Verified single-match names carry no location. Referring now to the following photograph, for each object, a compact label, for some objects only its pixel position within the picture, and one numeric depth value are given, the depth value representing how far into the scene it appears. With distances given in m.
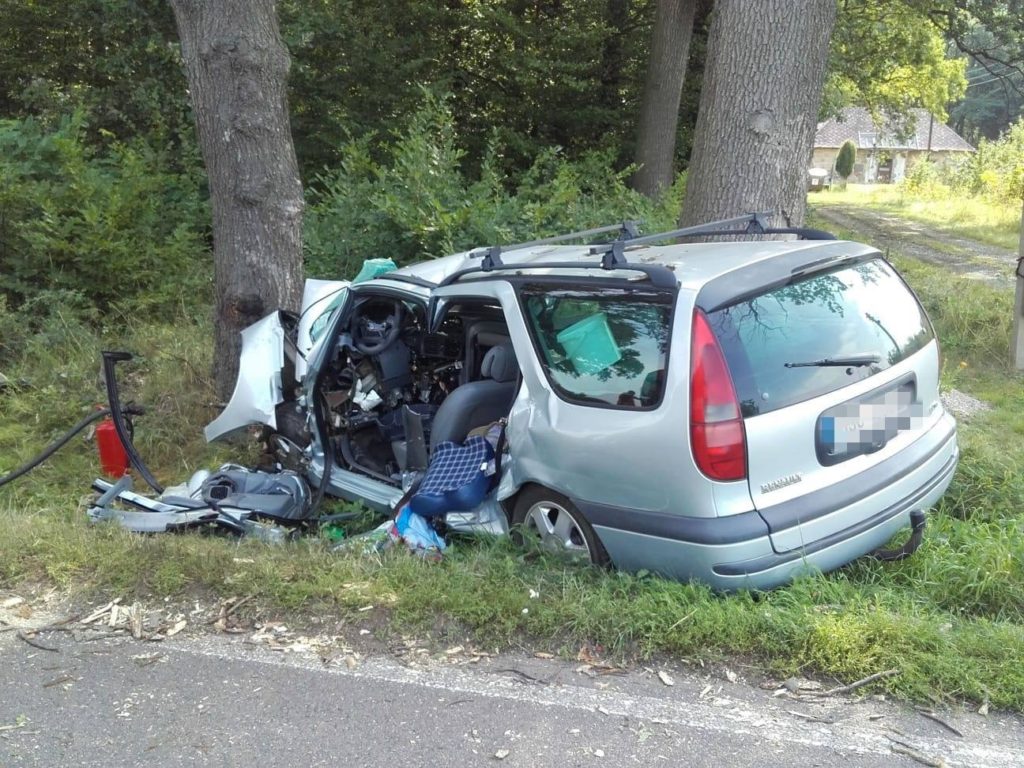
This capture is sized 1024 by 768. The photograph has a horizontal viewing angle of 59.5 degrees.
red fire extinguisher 6.51
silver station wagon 3.49
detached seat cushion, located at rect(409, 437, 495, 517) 4.41
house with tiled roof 68.06
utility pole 7.43
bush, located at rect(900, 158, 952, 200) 27.55
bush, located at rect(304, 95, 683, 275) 9.02
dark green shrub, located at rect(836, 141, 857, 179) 56.22
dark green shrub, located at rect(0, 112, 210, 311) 9.71
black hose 5.95
